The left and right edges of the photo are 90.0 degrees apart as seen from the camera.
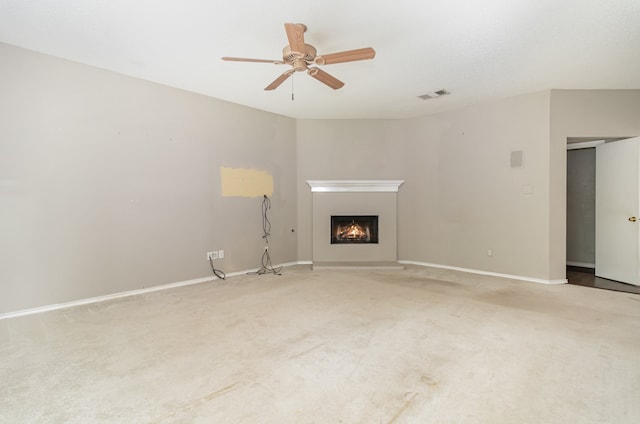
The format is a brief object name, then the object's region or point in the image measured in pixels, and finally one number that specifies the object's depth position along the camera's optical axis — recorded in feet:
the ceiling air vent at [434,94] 14.83
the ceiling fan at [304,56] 8.07
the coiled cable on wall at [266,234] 18.04
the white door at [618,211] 14.19
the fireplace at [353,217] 18.88
